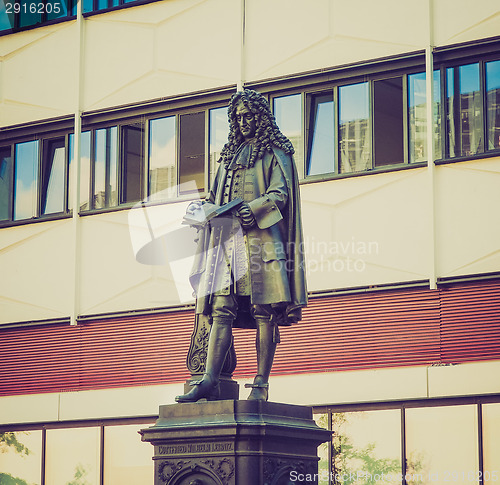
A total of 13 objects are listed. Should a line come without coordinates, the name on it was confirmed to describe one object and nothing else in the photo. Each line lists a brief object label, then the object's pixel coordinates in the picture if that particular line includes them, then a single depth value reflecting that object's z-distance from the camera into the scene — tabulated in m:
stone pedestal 10.82
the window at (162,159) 23.62
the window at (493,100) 20.38
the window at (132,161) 24.03
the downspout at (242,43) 22.80
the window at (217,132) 23.11
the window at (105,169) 24.25
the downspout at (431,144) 20.30
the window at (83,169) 24.45
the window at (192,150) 23.27
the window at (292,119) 22.19
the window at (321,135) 21.89
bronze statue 11.62
